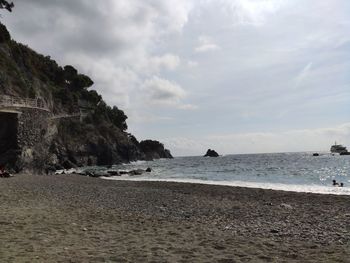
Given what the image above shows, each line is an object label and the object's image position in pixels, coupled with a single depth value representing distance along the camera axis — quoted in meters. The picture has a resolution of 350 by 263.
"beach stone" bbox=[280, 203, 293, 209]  19.12
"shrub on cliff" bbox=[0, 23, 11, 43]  63.52
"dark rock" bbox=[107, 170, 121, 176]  56.31
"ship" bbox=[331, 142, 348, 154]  188.95
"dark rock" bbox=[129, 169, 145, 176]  60.39
